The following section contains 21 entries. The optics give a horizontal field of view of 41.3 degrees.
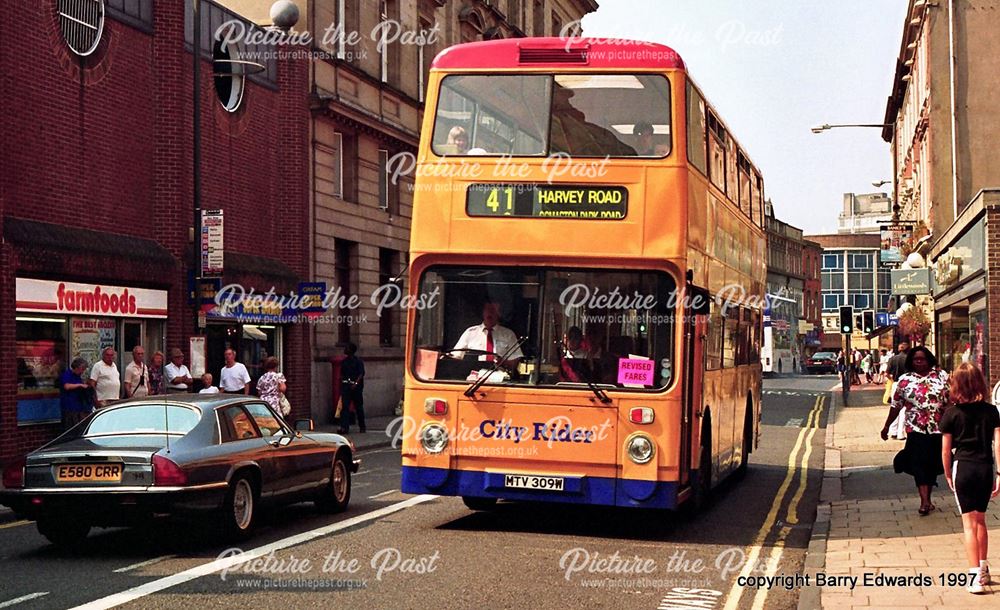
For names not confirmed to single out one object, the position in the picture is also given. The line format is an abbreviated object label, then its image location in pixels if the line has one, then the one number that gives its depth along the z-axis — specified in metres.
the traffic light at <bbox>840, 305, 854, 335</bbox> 38.78
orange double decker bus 12.08
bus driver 12.32
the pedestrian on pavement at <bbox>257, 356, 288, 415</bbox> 19.62
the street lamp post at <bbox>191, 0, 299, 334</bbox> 22.44
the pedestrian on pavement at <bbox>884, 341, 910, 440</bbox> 27.23
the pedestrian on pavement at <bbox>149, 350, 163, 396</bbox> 21.02
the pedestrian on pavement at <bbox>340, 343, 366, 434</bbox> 28.77
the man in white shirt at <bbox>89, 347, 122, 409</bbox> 19.69
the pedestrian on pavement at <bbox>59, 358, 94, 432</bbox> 19.70
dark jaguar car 10.81
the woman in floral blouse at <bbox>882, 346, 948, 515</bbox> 13.62
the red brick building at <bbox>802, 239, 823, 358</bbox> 135.12
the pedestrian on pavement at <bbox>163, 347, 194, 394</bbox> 21.12
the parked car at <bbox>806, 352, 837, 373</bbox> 98.69
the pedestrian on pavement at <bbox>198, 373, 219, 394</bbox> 20.95
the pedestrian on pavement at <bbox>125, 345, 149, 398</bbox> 20.22
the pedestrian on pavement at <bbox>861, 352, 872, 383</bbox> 70.66
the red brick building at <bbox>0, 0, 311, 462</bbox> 20.42
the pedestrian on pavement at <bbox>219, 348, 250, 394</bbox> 21.48
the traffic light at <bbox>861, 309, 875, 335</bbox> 38.66
